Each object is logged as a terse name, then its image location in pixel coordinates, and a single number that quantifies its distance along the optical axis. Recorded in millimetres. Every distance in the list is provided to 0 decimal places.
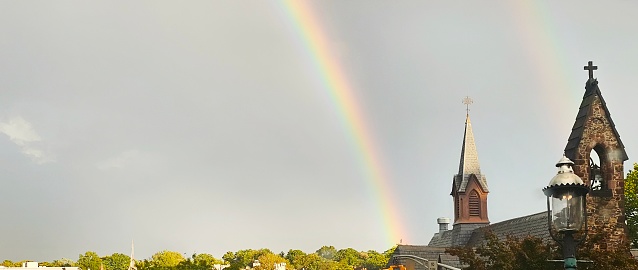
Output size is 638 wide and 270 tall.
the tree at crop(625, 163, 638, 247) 83500
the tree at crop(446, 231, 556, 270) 30359
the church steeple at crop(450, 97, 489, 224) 109188
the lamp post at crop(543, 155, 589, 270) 15430
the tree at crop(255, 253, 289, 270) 171600
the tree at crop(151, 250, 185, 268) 170300
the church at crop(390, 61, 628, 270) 42281
